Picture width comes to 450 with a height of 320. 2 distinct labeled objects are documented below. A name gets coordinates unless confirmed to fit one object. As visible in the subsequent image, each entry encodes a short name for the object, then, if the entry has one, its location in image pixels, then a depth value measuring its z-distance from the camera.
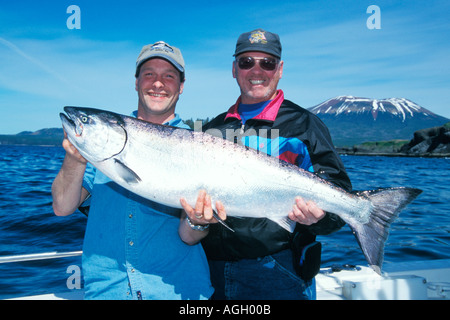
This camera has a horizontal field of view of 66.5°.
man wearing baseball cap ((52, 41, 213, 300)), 2.90
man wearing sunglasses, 3.25
